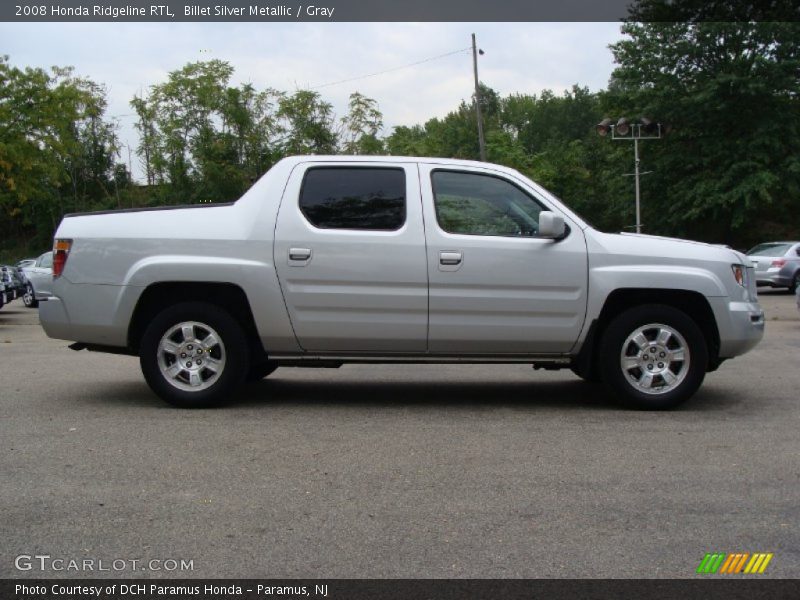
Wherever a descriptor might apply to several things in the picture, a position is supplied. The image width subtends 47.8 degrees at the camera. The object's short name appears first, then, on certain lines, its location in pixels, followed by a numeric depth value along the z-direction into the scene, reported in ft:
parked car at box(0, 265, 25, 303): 65.72
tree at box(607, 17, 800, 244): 116.06
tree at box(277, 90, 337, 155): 130.52
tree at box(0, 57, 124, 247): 111.45
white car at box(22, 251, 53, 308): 73.87
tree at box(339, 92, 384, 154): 130.41
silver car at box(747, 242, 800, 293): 82.07
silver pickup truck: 23.27
